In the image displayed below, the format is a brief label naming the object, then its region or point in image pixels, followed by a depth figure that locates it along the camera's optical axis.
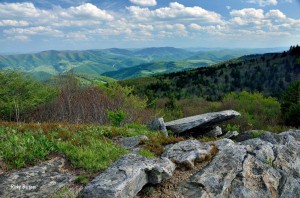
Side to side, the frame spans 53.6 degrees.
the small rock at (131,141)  12.63
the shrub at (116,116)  20.67
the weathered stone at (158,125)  19.56
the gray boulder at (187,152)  10.43
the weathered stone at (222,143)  12.21
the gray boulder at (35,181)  7.89
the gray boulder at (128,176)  7.40
